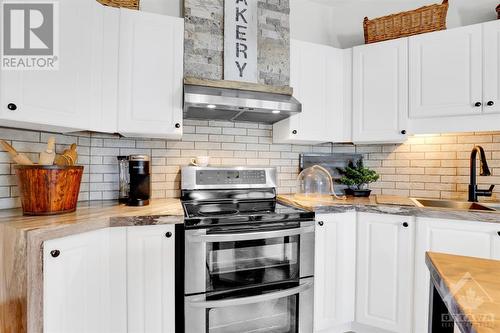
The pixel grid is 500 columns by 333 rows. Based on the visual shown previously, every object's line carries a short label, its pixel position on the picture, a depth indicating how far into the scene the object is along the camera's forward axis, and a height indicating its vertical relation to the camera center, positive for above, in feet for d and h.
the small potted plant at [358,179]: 7.86 -0.47
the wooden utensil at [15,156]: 4.52 +0.09
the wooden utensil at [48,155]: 4.71 +0.10
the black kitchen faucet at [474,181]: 6.52 -0.41
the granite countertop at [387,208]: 5.30 -0.95
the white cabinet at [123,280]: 4.28 -1.97
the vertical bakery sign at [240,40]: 6.71 +2.95
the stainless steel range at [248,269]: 4.98 -2.04
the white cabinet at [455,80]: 6.14 +1.90
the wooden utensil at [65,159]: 5.31 +0.05
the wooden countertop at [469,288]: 1.83 -1.02
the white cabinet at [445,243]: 5.22 -1.54
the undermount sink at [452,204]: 6.26 -0.98
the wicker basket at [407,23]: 6.66 +3.45
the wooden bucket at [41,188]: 4.49 -0.42
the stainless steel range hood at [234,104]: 5.76 +1.25
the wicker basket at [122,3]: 5.76 +3.29
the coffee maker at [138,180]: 5.79 -0.37
